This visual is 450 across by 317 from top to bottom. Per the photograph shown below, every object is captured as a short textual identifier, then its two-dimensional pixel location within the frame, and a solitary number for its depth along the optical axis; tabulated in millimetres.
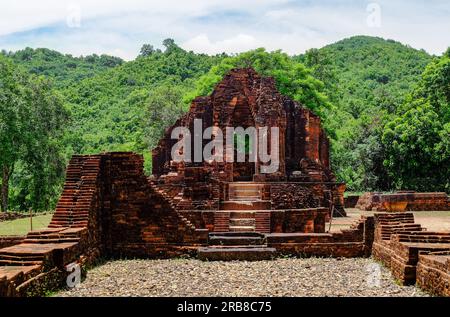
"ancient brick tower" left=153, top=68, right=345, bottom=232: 14664
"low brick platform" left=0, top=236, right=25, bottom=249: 12734
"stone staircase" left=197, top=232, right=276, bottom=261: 11289
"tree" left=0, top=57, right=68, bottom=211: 24703
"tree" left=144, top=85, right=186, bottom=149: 37031
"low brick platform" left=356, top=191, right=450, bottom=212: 23641
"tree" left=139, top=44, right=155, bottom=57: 77369
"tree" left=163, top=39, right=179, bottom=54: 63591
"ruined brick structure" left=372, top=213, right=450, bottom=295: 8258
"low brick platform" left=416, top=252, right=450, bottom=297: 7457
